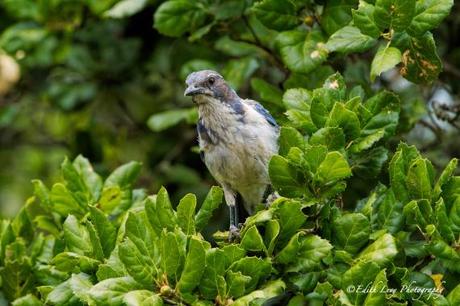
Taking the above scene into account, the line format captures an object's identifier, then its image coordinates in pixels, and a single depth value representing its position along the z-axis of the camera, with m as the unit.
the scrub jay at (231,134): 8.45
